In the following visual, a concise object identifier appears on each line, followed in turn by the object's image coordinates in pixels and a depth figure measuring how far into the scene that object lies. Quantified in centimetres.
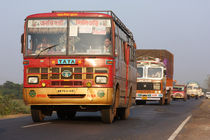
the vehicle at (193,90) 8333
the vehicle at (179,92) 6219
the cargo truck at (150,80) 3750
